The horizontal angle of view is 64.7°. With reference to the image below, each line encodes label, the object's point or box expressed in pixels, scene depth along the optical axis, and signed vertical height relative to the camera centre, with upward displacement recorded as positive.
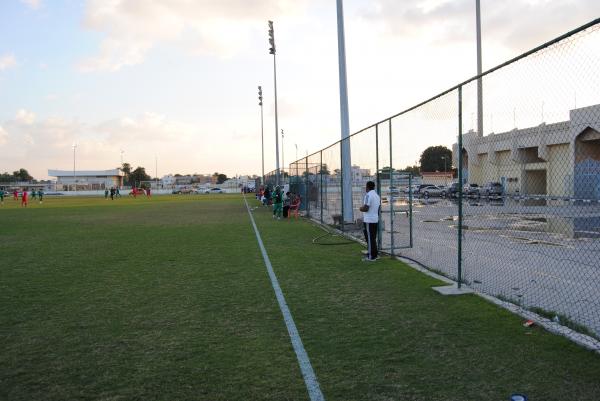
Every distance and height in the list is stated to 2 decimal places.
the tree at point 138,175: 164.48 +4.80
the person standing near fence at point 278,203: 22.91 -0.79
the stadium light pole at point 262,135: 47.50 +6.01
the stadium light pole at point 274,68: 33.87 +9.16
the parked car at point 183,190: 92.93 -0.41
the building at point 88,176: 130.77 +3.75
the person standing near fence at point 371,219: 10.05 -0.71
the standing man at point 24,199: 43.85 -0.81
